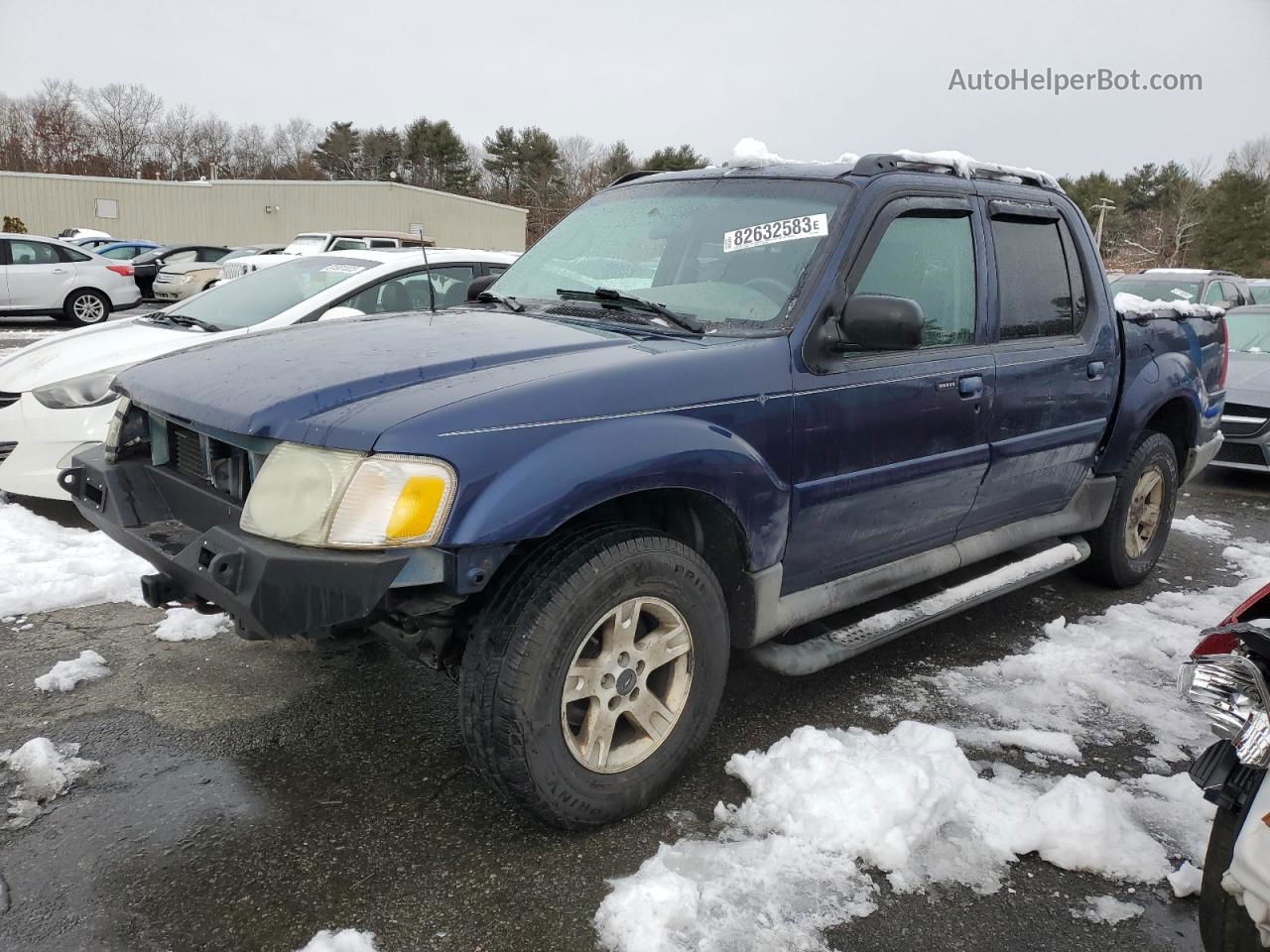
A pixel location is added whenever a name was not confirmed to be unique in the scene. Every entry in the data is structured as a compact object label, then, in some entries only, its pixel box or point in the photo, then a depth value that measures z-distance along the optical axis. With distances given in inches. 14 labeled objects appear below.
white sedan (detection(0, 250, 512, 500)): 197.3
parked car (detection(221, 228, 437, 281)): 718.5
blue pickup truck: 89.8
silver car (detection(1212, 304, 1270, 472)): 297.7
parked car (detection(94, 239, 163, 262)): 965.8
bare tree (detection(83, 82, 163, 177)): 2632.9
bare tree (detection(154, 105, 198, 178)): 2748.5
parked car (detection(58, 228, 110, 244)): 1135.4
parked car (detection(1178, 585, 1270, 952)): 69.4
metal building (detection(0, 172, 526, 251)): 1444.4
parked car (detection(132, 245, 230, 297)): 902.4
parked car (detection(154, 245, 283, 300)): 823.7
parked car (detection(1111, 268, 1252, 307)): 482.3
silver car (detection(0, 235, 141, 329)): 618.5
